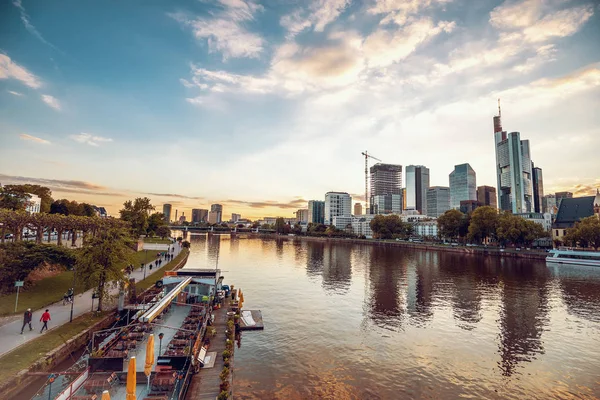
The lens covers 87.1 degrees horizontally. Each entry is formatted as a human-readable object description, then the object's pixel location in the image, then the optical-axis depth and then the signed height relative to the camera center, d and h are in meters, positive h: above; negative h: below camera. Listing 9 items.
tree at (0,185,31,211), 81.19 +5.86
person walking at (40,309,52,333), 24.73 -7.56
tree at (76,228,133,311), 30.45 -3.88
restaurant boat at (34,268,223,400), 16.48 -8.77
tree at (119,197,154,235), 104.36 +3.41
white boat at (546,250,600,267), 90.44 -9.28
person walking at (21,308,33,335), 24.54 -7.43
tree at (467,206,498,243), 132.05 +1.32
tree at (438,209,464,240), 152.75 +1.39
